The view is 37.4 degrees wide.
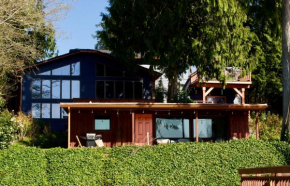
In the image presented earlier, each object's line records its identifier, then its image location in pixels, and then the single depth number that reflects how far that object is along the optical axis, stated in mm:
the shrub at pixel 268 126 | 26047
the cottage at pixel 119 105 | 21750
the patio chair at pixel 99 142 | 20250
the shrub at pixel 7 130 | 19734
